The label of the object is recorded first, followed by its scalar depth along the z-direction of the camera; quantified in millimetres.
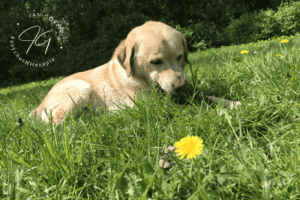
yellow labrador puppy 1314
